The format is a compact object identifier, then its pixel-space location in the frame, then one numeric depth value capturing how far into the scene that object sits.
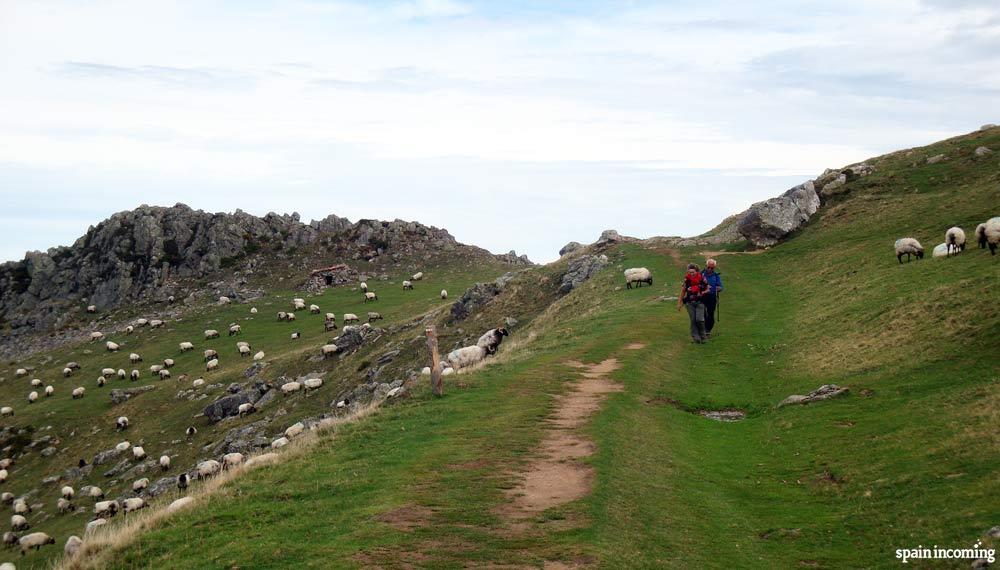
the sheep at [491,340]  41.28
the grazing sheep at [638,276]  49.53
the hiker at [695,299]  33.28
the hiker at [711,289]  34.56
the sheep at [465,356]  38.81
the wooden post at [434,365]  24.91
